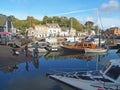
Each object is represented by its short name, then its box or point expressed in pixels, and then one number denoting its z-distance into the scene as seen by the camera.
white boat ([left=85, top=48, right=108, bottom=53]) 21.30
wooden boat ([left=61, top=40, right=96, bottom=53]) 21.56
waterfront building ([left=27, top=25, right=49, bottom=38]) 44.29
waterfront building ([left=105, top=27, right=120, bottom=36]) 62.73
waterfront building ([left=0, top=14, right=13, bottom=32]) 30.93
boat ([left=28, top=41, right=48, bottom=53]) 20.09
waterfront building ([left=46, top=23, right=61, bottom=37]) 47.83
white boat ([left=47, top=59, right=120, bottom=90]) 5.92
